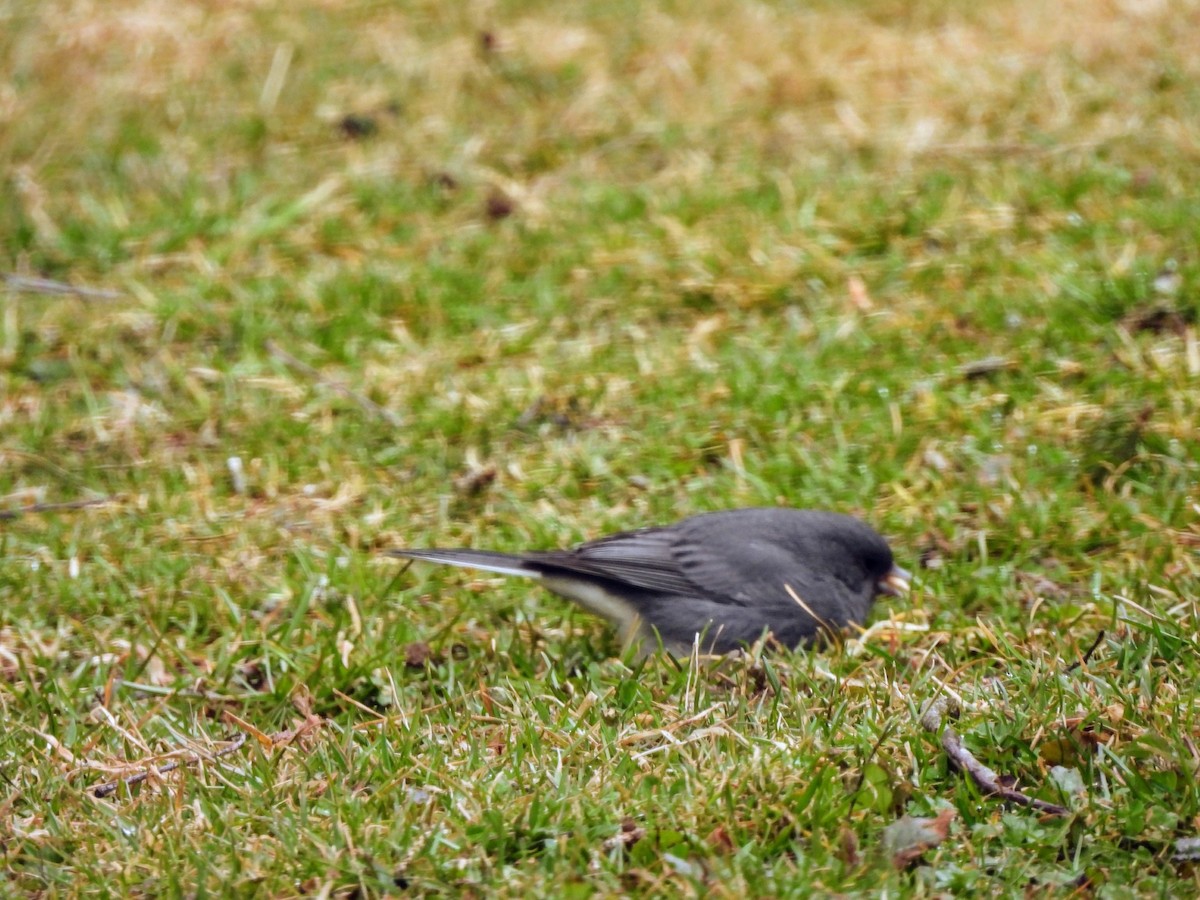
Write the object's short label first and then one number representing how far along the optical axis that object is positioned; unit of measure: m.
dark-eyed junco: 7.42
